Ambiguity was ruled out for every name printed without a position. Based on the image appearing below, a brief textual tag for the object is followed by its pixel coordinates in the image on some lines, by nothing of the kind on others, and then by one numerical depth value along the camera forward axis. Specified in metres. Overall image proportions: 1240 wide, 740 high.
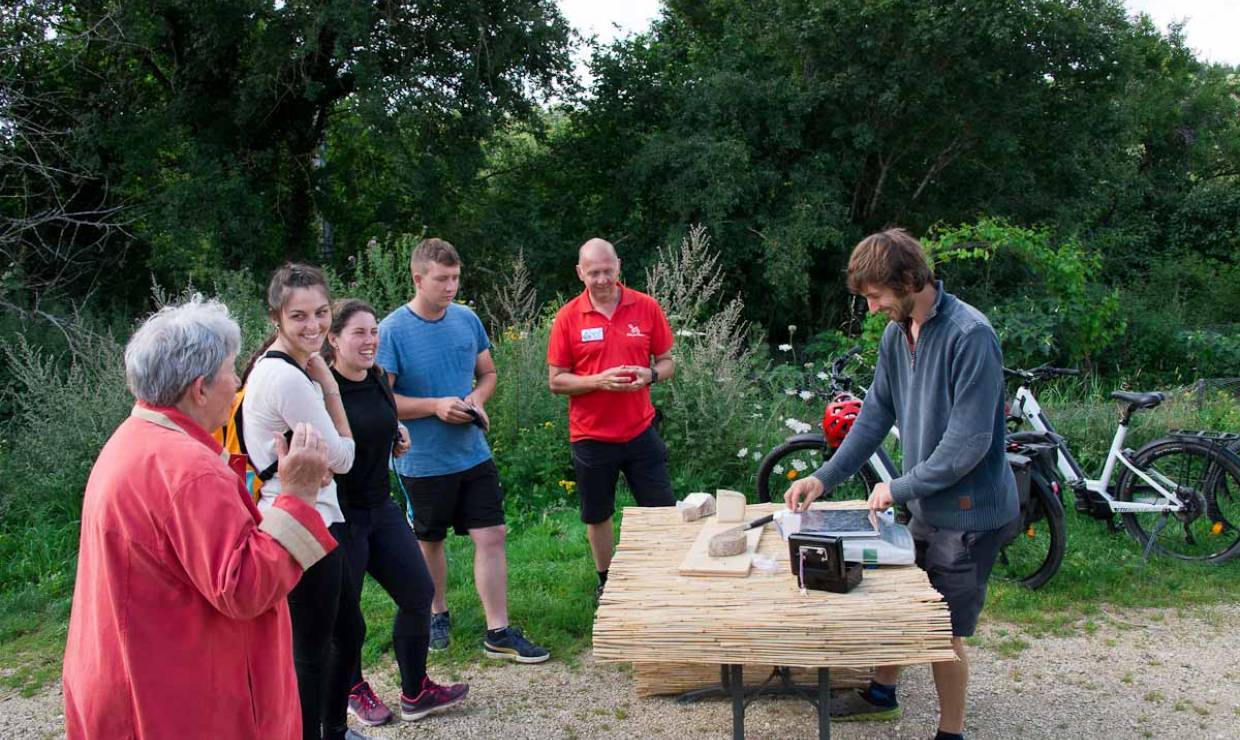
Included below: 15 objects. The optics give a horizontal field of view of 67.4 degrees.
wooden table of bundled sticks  2.38
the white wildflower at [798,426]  5.46
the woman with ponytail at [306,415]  2.66
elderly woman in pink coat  1.79
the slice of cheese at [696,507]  3.29
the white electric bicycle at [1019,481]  4.61
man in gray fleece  2.70
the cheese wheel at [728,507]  3.23
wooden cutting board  2.73
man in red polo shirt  4.29
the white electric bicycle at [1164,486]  4.95
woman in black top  3.08
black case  2.52
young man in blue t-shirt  3.80
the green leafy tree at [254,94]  12.78
